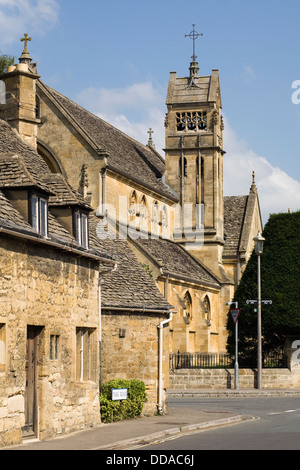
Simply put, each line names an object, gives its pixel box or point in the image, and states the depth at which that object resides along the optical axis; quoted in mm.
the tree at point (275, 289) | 39438
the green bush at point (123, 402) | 20234
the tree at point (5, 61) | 47250
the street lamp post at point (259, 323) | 35403
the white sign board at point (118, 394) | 20234
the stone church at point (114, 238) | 16719
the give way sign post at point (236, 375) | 35359
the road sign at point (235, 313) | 36781
